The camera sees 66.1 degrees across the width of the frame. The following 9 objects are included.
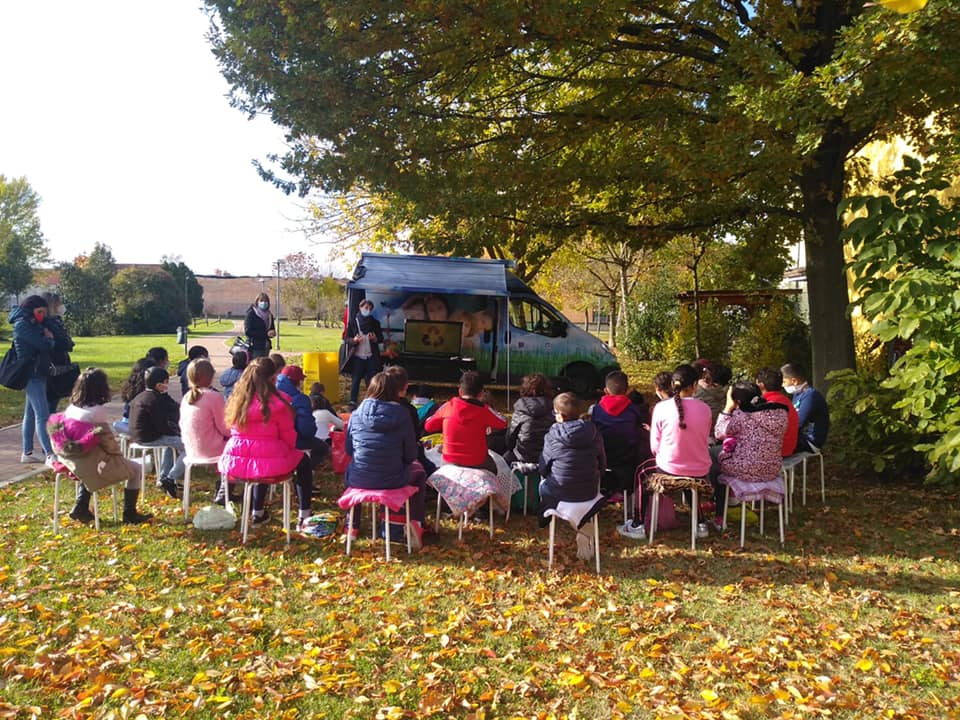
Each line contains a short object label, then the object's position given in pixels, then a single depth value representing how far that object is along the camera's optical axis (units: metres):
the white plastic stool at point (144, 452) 6.96
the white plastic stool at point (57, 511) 6.17
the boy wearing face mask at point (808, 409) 7.60
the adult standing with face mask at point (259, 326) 11.74
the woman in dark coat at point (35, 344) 7.95
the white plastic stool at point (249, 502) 6.05
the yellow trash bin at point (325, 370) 13.36
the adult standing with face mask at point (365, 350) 12.77
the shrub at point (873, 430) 7.90
